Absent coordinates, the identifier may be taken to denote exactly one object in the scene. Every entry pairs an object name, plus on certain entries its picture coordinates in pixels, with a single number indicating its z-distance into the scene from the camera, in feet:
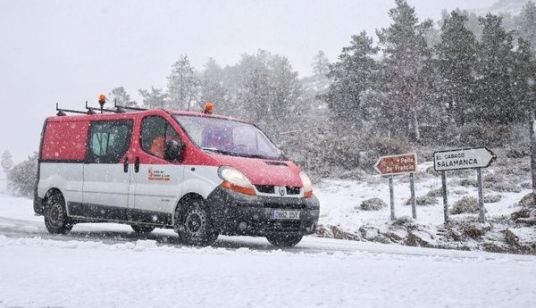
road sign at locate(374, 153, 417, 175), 41.22
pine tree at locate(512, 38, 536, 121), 113.09
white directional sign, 35.12
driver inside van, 26.66
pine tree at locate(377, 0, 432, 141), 133.28
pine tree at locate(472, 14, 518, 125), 119.85
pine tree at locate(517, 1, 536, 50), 226.40
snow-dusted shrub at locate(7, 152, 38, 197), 172.15
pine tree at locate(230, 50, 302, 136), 159.22
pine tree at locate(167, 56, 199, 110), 195.27
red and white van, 23.90
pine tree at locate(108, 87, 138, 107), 185.10
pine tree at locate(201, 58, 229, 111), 187.52
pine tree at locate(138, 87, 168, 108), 213.42
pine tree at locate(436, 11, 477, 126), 128.57
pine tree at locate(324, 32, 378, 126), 146.41
